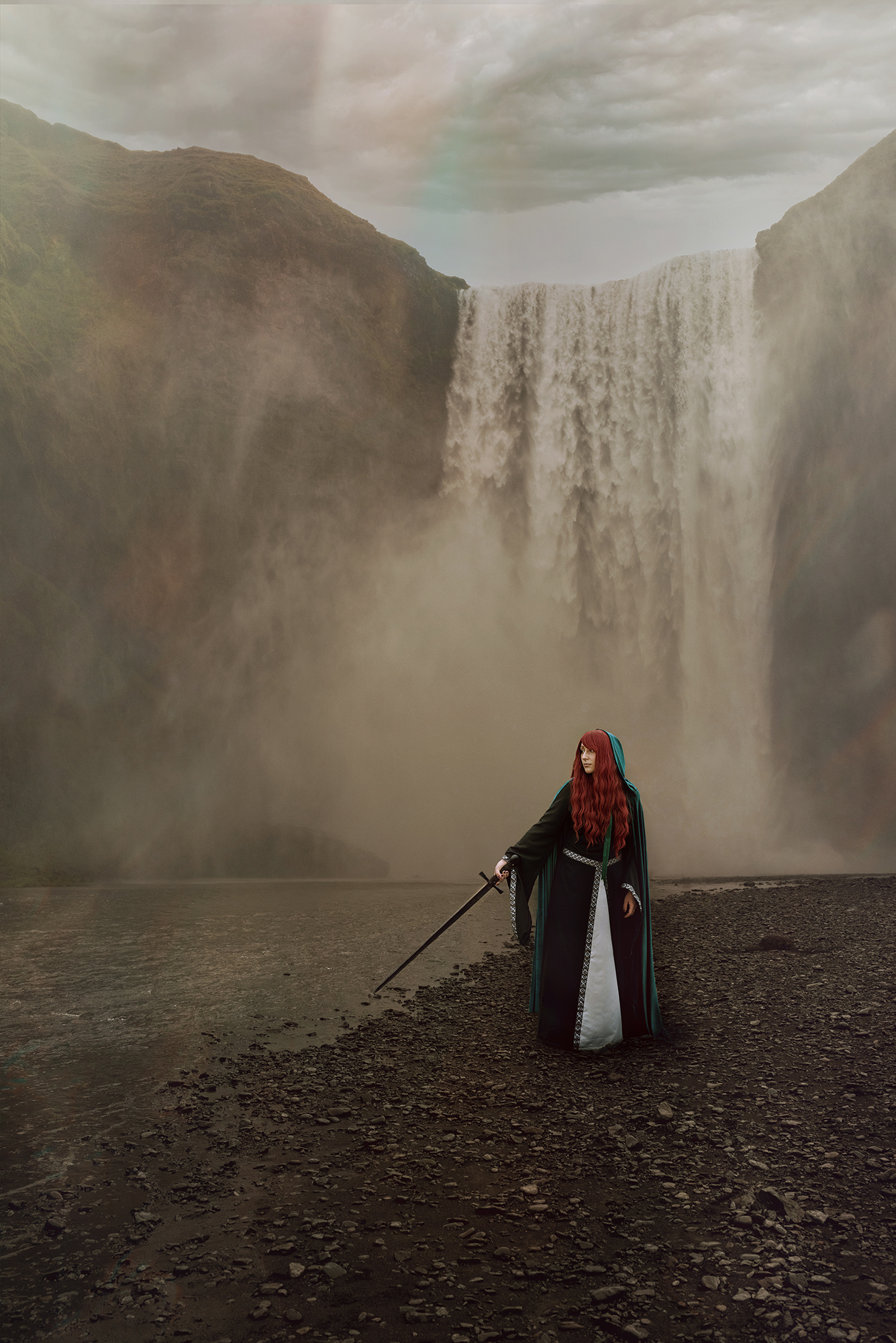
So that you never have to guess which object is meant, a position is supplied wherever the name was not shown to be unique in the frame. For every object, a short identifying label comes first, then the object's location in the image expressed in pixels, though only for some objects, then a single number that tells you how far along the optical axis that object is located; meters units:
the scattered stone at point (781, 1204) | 4.09
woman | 6.35
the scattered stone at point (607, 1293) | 3.50
